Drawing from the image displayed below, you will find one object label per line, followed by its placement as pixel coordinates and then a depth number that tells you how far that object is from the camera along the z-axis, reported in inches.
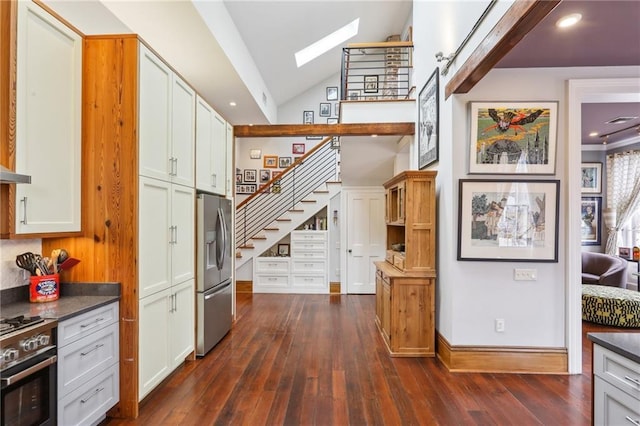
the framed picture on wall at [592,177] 238.4
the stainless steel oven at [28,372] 59.2
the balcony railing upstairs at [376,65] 185.5
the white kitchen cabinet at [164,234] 92.4
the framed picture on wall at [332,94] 320.2
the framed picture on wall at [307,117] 317.9
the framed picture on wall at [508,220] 116.0
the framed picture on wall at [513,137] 115.9
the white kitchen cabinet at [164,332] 93.2
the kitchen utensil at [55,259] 84.4
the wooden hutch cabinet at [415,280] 131.3
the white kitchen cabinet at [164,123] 92.4
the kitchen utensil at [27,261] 80.4
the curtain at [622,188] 218.2
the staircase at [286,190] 277.4
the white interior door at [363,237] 239.8
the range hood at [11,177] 61.1
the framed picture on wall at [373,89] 203.4
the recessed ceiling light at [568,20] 79.4
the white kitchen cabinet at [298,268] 245.8
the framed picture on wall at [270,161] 318.7
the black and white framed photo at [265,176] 316.5
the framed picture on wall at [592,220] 237.1
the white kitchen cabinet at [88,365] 71.4
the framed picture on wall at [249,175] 318.7
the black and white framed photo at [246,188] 316.5
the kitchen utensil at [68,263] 85.8
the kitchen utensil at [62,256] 85.9
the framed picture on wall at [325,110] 318.3
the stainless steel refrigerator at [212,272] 128.3
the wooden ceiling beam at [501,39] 67.7
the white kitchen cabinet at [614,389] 53.5
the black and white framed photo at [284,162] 317.7
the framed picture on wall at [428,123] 137.2
